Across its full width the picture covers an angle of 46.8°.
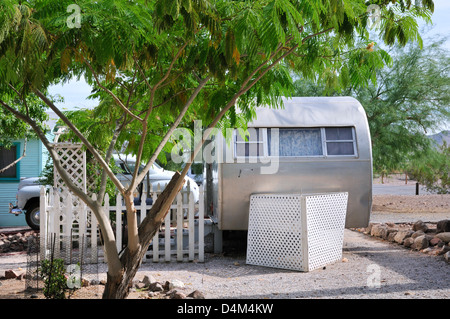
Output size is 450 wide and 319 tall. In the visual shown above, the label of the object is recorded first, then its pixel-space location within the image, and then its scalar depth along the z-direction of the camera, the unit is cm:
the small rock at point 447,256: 796
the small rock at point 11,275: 705
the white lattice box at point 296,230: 773
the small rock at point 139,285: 616
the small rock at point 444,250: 853
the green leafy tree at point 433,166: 1591
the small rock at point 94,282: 622
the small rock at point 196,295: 559
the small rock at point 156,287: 602
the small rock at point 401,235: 1010
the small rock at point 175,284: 615
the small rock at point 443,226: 984
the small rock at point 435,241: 919
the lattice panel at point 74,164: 1020
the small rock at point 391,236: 1055
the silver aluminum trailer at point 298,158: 864
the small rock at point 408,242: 962
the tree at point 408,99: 1530
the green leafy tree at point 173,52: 391
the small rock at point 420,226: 1065
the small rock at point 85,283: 610
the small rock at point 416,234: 986
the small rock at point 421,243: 920
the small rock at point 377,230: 1119
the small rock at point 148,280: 629
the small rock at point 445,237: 904
